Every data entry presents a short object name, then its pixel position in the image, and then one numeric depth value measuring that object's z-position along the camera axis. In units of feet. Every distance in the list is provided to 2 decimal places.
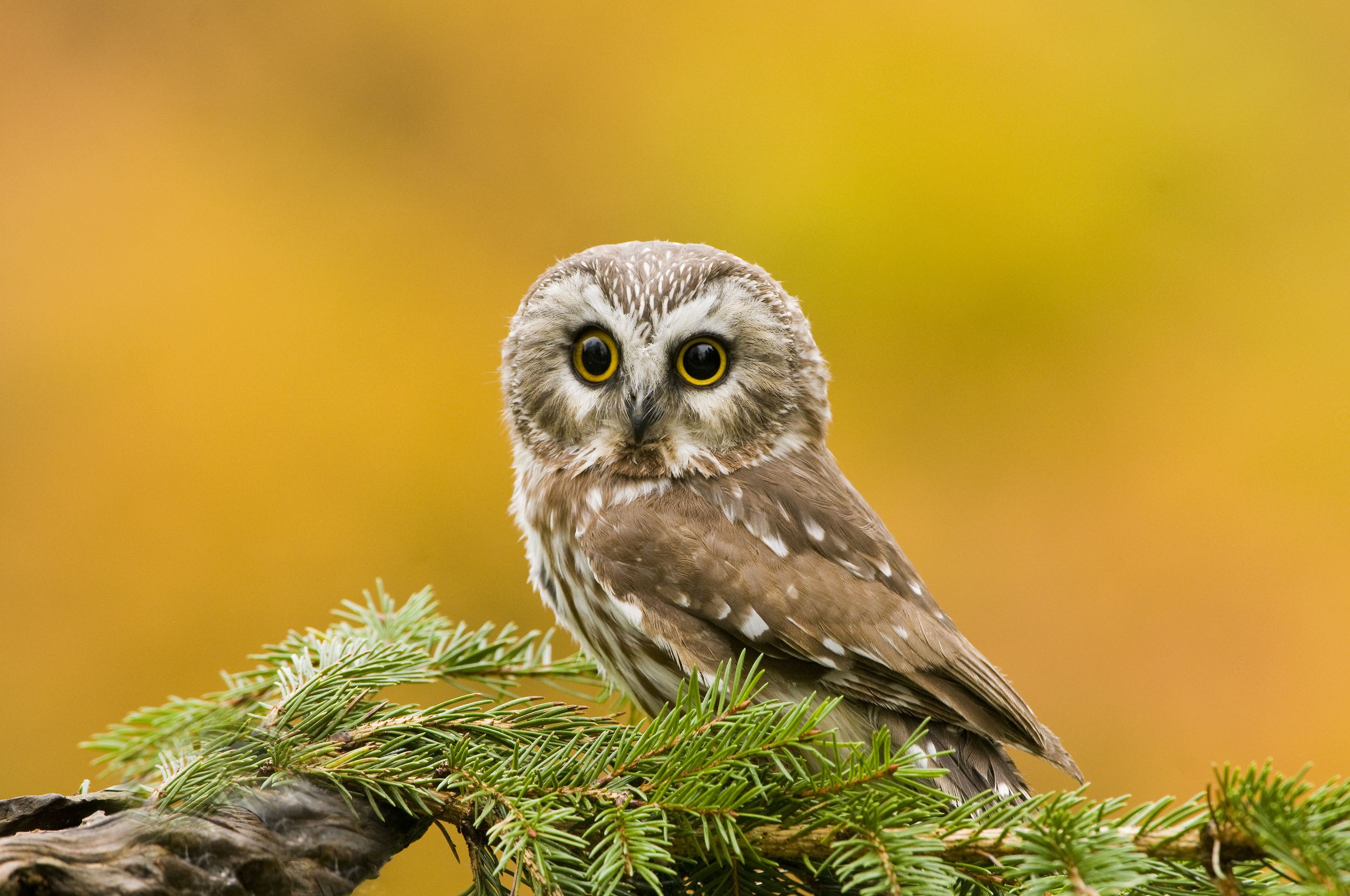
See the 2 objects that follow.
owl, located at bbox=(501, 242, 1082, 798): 19.63
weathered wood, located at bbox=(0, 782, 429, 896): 19.35
